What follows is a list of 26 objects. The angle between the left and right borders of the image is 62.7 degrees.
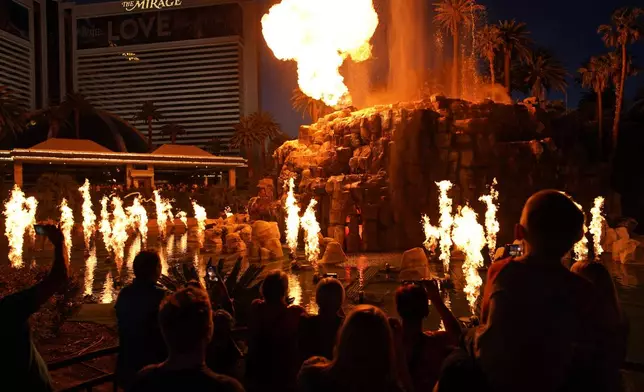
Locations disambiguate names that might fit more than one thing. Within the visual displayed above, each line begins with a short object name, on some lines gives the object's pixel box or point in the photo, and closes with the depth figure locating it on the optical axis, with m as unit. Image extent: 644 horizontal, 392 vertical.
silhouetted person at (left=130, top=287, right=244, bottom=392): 2.25
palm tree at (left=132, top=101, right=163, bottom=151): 75.29
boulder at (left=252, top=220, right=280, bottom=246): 22.27
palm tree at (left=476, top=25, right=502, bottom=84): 41.72
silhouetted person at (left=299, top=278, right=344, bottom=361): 3.65
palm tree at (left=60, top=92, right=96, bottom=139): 67.75
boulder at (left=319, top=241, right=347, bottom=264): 19.98
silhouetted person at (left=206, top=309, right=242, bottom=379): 3.77
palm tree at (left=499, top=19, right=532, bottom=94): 42.09
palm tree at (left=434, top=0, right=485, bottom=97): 41.59
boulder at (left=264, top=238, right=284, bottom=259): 21.95
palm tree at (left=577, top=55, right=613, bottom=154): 38.00
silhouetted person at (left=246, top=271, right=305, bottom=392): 3.81
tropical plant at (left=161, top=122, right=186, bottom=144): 81.19
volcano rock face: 25.39
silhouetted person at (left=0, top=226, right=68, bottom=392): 2.87
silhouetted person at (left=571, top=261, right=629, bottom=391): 2.30
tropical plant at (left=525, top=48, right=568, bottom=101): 46.38
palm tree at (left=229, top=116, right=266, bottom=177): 71.00
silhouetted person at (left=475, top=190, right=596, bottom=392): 2.14
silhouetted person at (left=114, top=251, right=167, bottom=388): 3.72
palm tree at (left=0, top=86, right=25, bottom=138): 31.98
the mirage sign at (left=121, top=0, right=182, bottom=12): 113.44
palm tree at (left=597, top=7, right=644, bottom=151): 35.87
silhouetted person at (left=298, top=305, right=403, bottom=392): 2.33
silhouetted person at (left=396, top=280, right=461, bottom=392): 3.30
